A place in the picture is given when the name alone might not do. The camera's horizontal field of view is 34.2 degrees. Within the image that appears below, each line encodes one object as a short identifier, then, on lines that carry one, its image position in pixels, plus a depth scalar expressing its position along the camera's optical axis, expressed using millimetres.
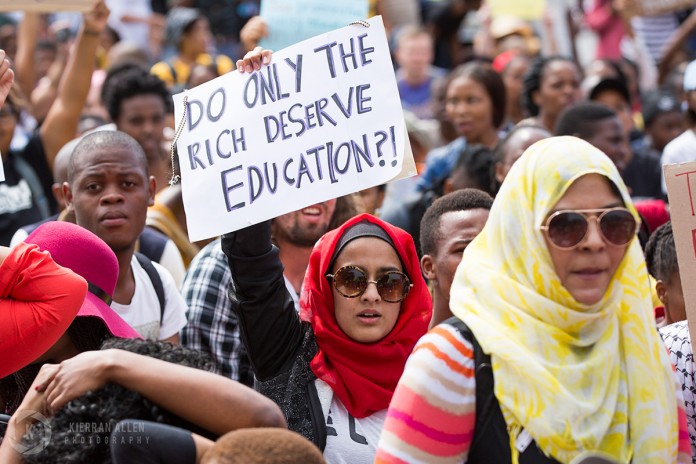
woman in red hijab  3457
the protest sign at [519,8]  9836
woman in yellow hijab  2652
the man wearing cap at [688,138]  6863
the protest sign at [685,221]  3336
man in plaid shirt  4340
